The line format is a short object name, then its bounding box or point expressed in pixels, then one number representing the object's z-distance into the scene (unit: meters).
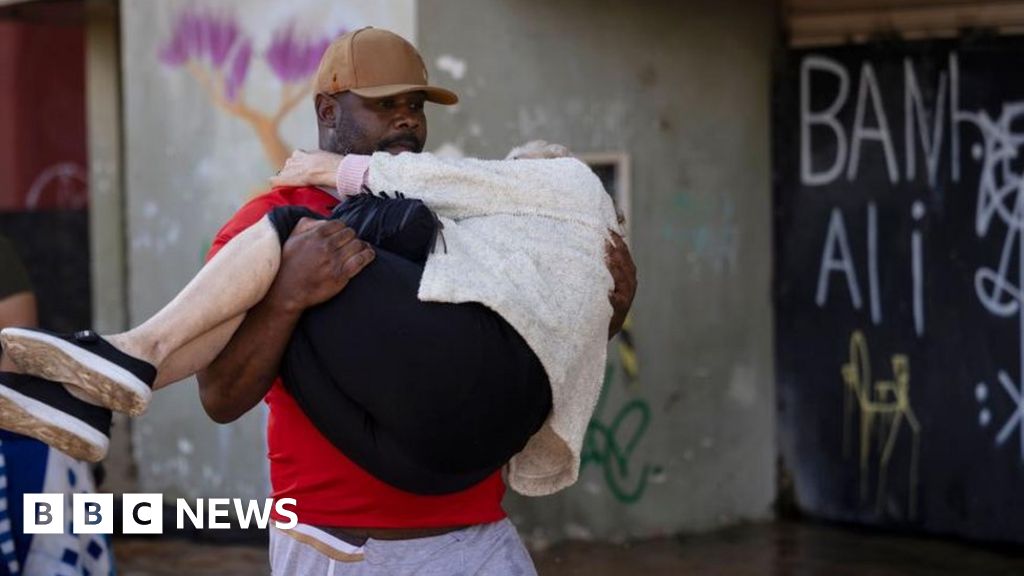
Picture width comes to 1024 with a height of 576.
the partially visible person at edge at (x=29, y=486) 4.90
